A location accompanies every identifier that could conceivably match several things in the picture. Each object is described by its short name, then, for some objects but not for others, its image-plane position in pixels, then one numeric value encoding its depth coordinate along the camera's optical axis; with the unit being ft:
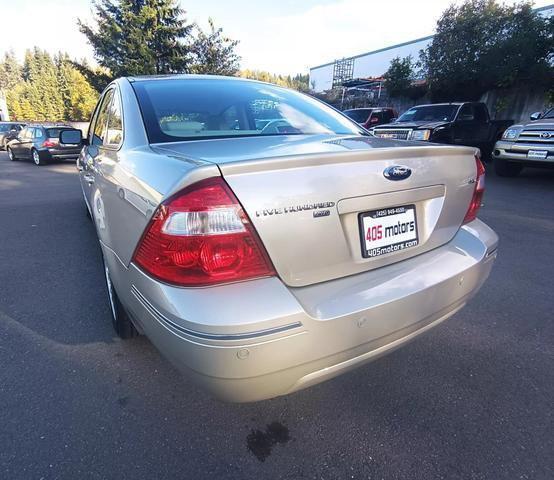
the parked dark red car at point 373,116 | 44.34
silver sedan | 3.81
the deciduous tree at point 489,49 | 42.22
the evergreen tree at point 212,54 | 77.87
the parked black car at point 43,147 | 39.50
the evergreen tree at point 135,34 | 67.92
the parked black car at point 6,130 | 63.98
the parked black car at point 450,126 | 27.09
